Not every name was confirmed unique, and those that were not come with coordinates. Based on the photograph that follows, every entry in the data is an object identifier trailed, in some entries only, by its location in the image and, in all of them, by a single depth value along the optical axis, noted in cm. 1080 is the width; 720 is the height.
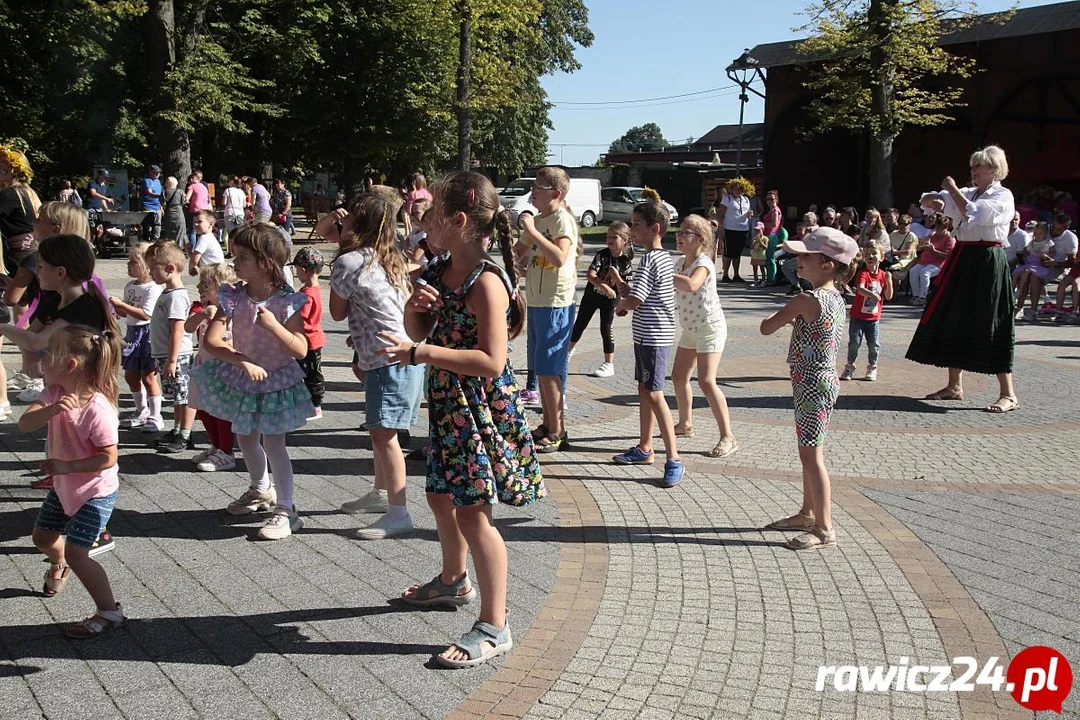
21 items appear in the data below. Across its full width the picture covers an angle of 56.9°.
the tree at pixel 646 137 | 16025
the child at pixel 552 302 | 697
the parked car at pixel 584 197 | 3919
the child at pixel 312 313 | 737
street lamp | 2670
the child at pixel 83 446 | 404
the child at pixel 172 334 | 692
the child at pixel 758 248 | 2019
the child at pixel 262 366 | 520
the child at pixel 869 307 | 970
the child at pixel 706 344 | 719
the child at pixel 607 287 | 738
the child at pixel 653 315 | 643
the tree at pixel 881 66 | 2200
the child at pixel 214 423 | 562
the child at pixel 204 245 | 870
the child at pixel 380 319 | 532
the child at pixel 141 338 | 721
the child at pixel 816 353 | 523
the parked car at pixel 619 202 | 4156
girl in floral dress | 374
